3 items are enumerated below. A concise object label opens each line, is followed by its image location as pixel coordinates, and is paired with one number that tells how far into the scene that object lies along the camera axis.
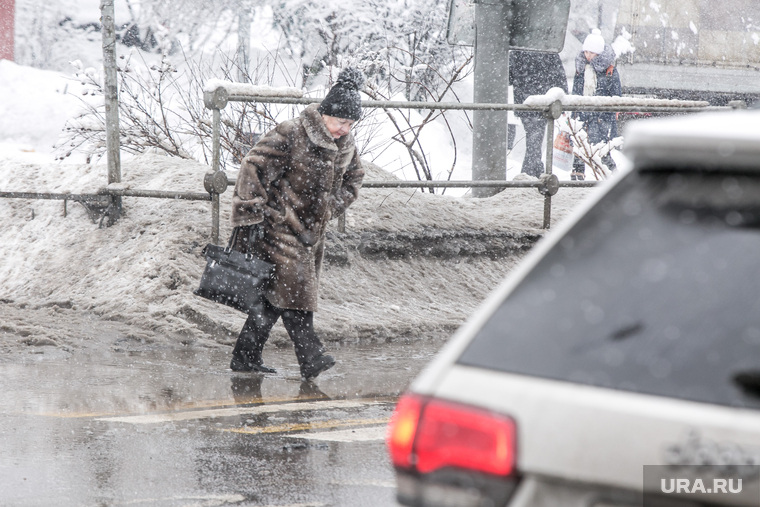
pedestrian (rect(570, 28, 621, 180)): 26.33
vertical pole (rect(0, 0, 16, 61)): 41.12
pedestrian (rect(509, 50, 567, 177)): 24.61
